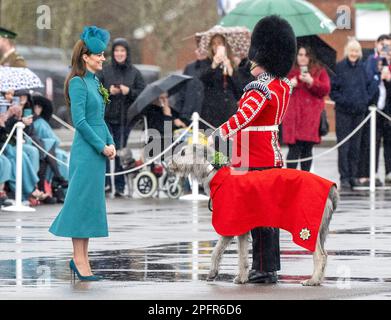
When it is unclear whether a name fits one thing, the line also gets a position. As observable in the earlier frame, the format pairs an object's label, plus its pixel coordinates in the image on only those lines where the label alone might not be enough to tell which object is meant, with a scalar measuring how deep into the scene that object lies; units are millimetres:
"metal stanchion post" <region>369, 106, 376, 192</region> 25766
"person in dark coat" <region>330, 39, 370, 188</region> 25891
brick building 48281
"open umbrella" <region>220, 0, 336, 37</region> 25047
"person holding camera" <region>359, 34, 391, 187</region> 26203
